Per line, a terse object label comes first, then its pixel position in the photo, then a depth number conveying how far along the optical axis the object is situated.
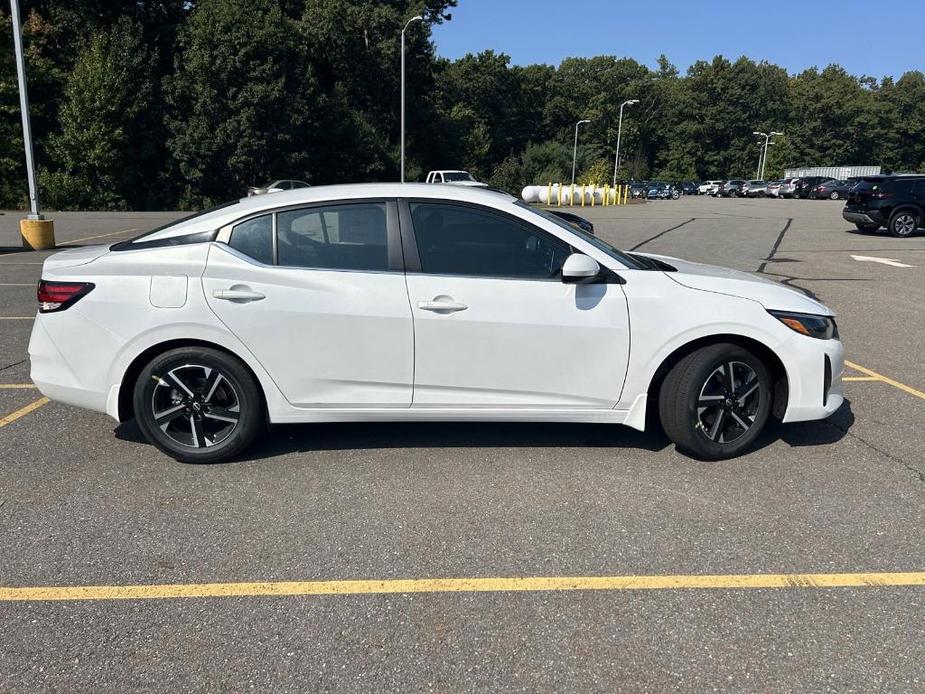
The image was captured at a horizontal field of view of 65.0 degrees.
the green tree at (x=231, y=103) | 38.31
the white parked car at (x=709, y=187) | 68.36
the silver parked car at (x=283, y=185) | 27.84
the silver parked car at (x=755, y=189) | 62.28
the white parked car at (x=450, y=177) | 28.88
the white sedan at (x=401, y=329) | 4.03
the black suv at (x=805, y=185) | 59.41
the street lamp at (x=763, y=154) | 96.31
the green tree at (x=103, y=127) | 36.47
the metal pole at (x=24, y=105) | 14.82
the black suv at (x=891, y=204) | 18.83
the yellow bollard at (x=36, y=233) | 15.63
